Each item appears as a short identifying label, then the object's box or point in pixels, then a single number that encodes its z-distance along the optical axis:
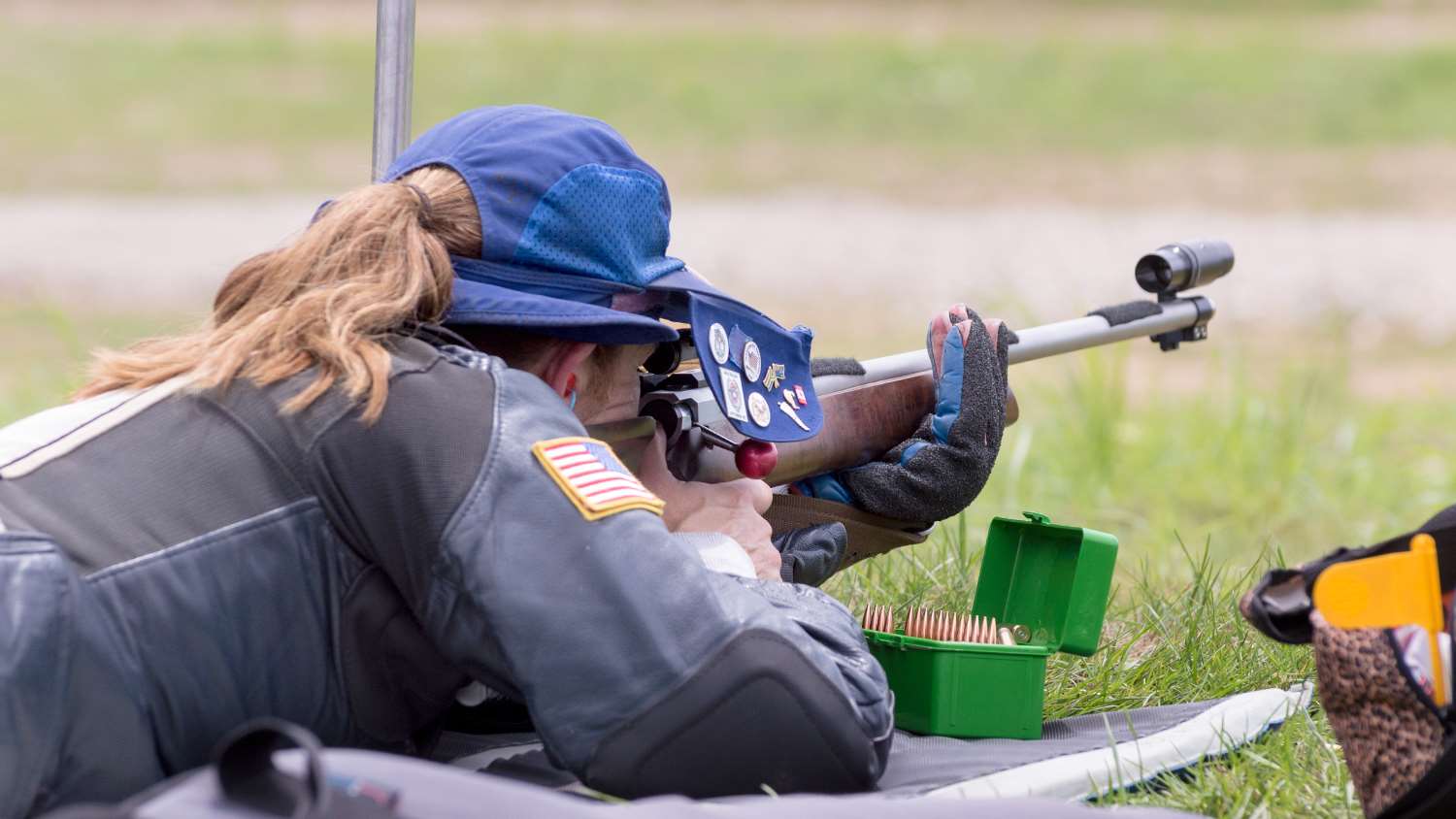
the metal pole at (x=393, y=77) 6.09
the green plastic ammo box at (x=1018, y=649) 5.32
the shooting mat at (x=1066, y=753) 4.77
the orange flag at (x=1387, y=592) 4.24
